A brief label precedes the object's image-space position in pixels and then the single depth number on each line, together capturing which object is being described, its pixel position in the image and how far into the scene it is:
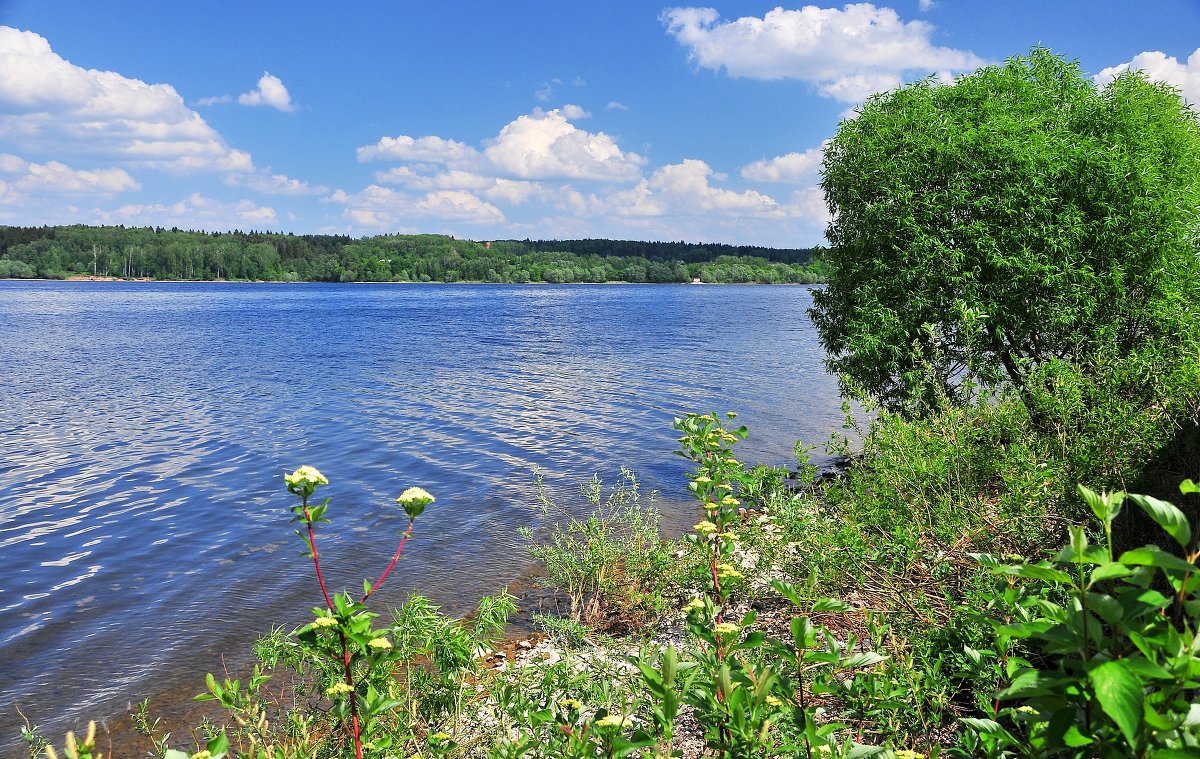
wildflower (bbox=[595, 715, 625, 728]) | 2.70
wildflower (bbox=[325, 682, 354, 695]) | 3.38
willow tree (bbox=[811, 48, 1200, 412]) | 11.27
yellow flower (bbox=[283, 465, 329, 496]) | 3.48
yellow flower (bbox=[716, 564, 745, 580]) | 4.81
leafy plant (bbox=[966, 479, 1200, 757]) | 1.56
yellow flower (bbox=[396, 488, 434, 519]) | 3.74
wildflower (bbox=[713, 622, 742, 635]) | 3.41
